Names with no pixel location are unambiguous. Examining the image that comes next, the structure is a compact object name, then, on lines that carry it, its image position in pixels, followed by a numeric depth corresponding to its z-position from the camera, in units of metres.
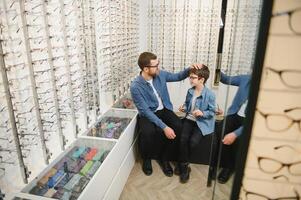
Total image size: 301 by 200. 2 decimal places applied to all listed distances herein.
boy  2.37
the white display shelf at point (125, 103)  2.80
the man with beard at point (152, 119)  2.45
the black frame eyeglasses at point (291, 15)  0.53
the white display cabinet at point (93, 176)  1.38
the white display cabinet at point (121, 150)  1.92
